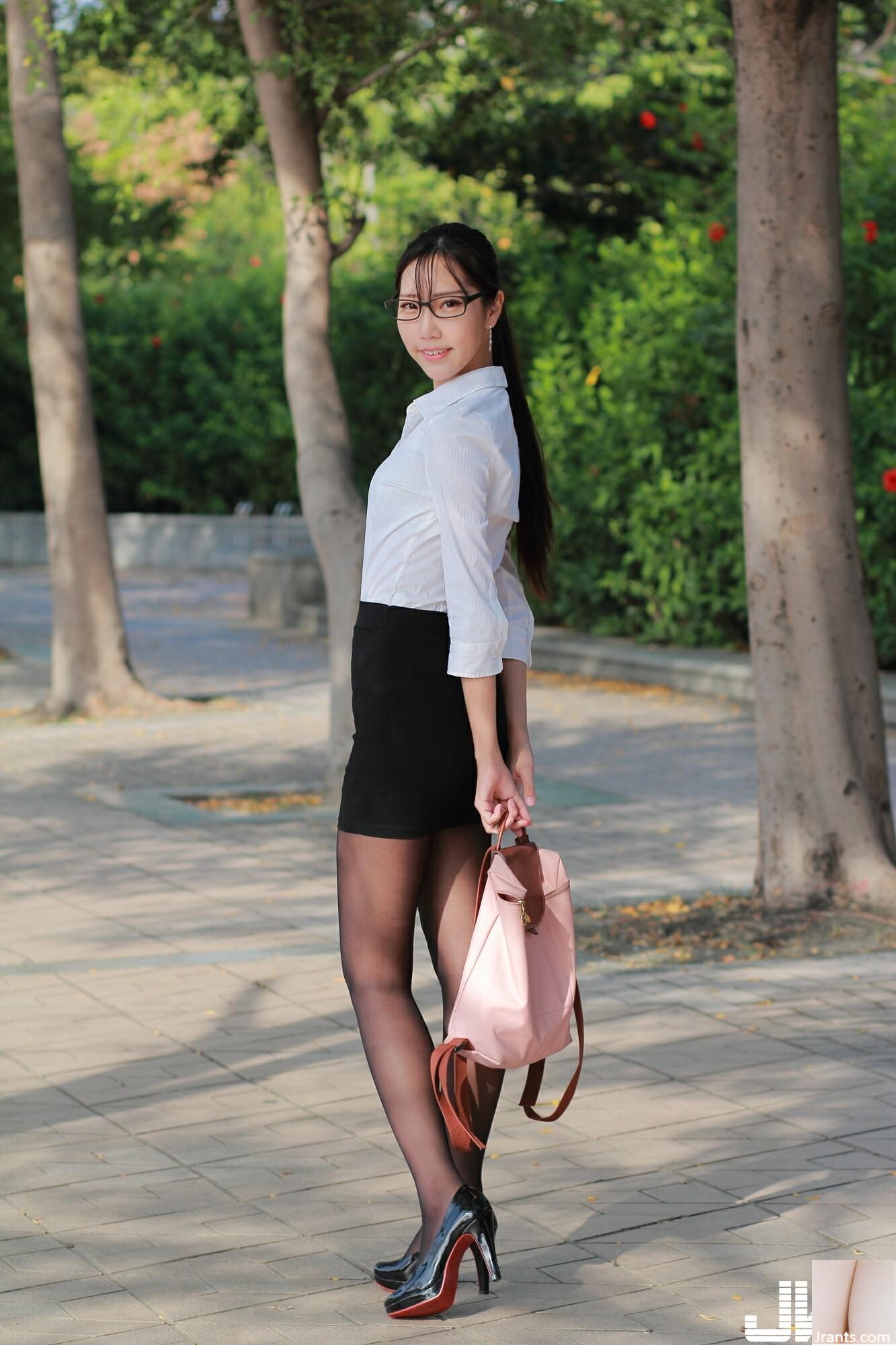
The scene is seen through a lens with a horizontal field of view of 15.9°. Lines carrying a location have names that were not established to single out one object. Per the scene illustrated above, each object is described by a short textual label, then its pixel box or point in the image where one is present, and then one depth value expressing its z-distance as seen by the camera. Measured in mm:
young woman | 5811
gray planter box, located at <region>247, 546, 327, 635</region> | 32045
